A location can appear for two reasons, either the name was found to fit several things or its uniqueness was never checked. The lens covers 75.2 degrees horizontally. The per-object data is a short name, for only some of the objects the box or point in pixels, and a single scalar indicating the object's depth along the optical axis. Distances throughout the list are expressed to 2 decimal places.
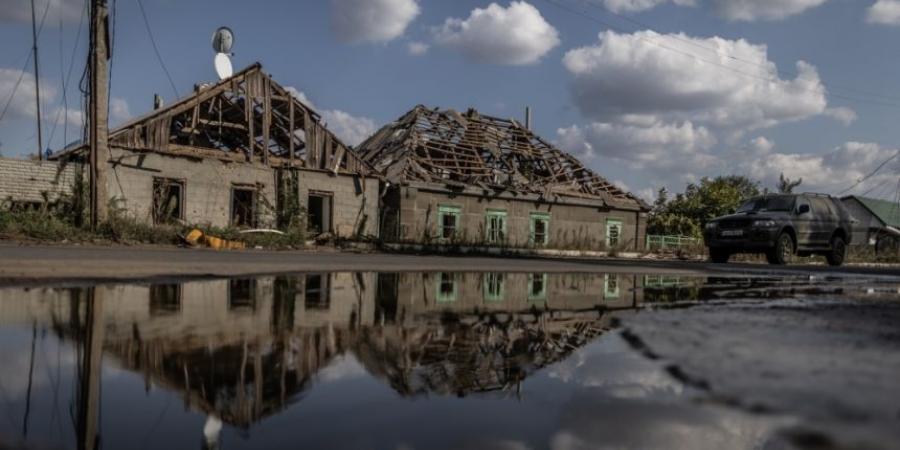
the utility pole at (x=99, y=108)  15.20
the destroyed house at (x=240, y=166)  18.05
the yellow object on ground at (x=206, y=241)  15.65
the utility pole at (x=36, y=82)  19.71
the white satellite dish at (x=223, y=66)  21.09
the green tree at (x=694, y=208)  40.25
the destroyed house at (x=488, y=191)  22.75
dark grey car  13.48
